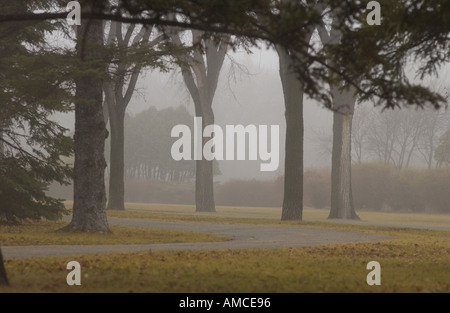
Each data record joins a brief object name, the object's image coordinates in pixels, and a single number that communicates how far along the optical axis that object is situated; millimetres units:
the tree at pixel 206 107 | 37531
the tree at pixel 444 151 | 53594
